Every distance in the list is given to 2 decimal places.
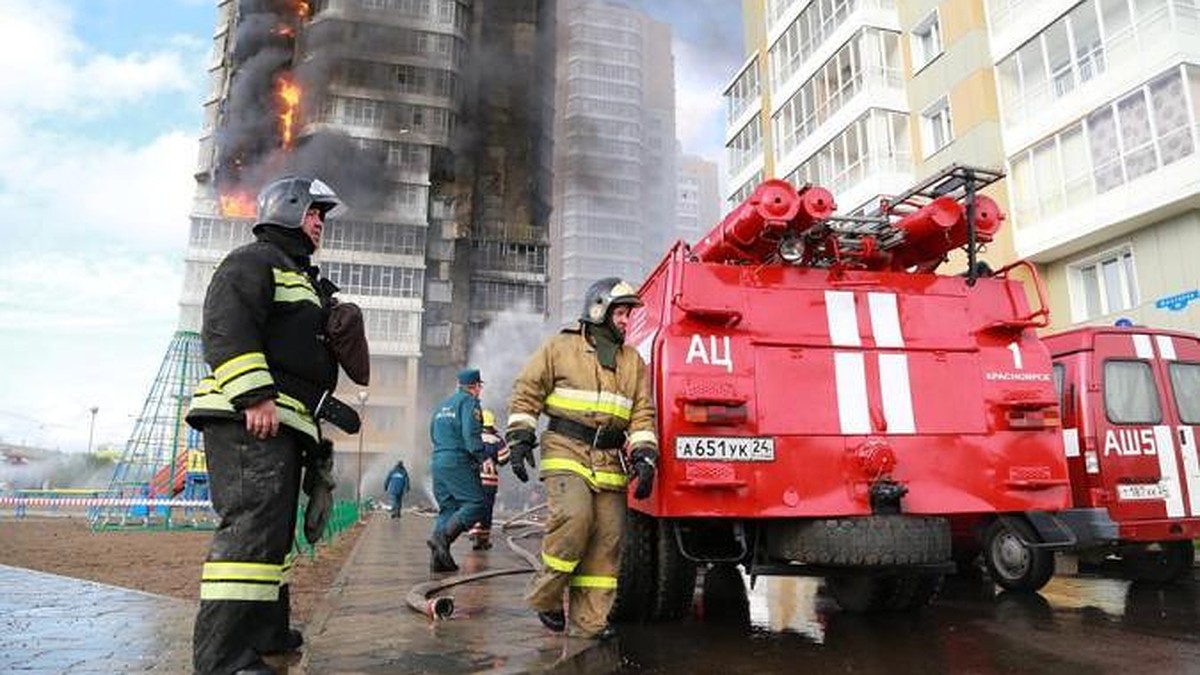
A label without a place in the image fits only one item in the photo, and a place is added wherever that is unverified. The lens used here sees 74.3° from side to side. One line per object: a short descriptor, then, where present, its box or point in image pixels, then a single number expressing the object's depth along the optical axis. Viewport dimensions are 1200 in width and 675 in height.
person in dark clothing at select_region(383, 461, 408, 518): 18.70
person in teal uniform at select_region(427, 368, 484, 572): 6.73
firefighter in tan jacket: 3.56
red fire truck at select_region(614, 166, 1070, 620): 3.78
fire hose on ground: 4.06
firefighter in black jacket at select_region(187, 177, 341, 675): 2.54
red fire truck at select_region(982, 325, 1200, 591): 5.57
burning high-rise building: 42.19
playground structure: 15.41
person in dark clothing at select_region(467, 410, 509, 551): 8.49
